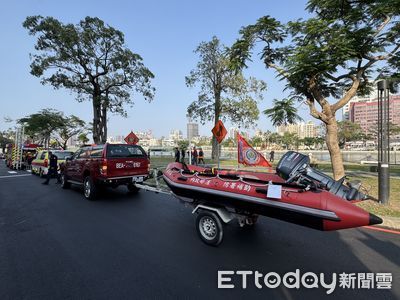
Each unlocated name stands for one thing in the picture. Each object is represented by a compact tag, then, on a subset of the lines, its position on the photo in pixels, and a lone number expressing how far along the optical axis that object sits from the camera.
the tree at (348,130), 67.31
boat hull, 3.06
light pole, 6.45
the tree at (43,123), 40.34
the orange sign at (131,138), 15.40
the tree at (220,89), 25.89
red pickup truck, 7.83
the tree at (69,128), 47.70
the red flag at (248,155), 5.76
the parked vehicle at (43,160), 14.35
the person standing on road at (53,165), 12.24
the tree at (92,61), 20.22
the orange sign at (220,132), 10.08
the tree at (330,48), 7.26
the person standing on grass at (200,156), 21.86
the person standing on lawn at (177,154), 19.84
